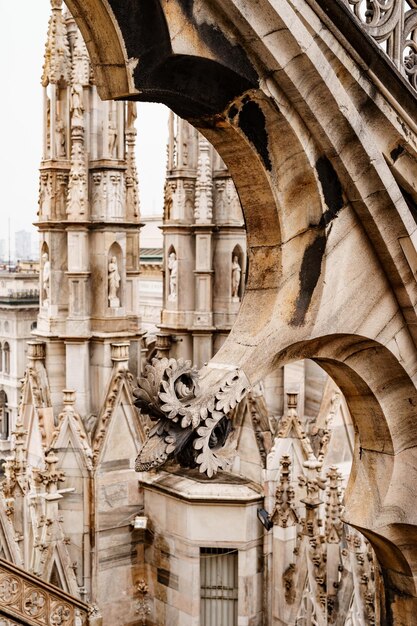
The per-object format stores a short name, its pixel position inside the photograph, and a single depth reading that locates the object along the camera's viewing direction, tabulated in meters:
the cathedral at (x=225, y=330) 2.98
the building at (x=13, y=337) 29.59
